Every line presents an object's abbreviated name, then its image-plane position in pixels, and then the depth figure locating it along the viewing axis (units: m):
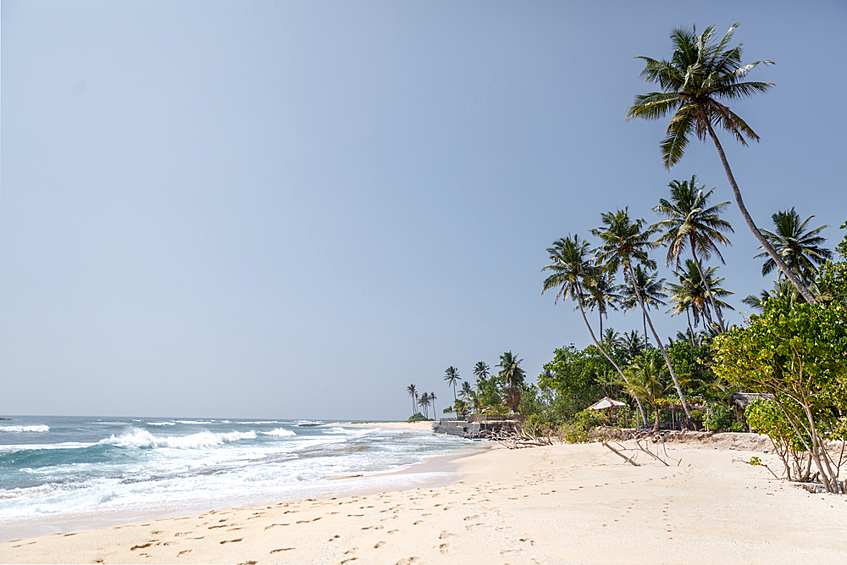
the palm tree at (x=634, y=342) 40.50
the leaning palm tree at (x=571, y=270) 27.58
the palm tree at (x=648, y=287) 32.88
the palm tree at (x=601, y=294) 29.23
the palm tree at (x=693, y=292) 29.53
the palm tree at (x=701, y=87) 12.94
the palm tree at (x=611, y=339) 41.00
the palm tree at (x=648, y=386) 23.25
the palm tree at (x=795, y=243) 24.42
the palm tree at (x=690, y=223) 21.17
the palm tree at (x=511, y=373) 56.12
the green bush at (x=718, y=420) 19.66
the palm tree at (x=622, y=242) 23.98
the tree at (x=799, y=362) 6.44
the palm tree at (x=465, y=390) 84.06
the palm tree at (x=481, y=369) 80.34
